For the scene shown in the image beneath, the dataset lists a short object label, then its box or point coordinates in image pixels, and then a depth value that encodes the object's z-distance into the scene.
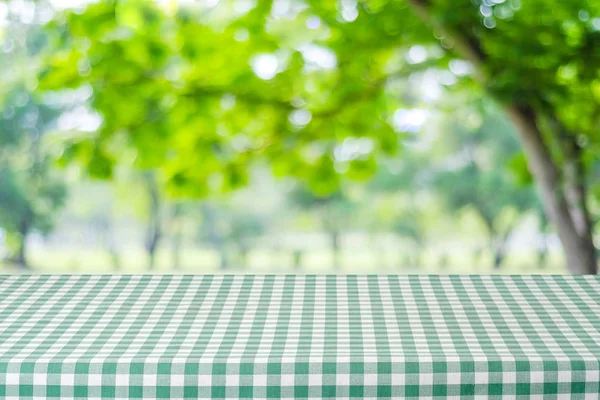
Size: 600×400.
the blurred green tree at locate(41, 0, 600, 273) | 2.44
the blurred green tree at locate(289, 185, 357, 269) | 11.25
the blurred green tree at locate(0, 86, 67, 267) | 10.49
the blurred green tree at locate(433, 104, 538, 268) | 10.94
